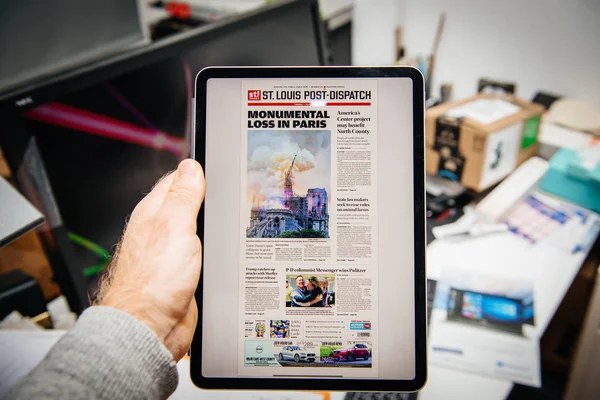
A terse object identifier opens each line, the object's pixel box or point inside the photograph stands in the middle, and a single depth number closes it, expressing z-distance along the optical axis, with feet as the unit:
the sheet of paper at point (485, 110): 4.22
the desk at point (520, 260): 3.37
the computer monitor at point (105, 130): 2.40
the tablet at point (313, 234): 1.99
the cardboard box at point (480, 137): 4.14
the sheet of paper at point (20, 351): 2.45
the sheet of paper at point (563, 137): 4.44
